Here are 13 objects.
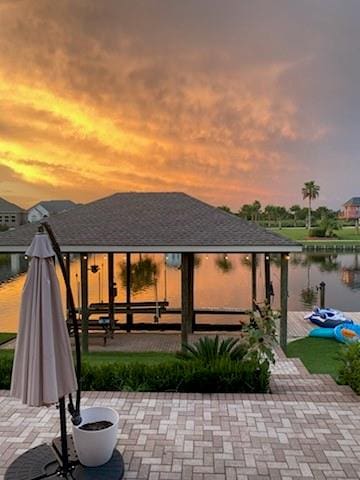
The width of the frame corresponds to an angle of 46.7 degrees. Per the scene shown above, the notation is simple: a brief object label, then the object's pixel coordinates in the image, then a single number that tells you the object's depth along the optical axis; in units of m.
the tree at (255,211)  93.11
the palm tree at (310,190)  80.25
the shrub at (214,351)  6.27
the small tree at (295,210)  94.88
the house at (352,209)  111.97
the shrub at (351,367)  5.51
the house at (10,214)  75.69
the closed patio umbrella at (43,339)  3.16
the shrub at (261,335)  5.98
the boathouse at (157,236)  8.90
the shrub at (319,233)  59.88
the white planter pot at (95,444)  3.53
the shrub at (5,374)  5.74
